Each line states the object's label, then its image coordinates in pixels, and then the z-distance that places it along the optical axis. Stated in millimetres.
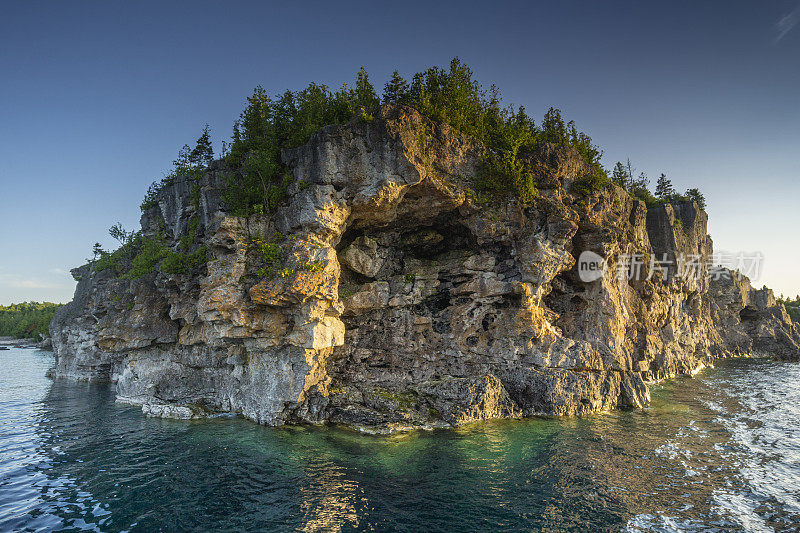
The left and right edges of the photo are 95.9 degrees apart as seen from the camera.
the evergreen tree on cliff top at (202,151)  32062
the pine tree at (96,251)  51844
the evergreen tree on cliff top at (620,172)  44809
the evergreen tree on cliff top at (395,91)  25203
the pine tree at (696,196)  54350
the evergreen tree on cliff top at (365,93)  24109
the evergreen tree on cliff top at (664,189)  53669
